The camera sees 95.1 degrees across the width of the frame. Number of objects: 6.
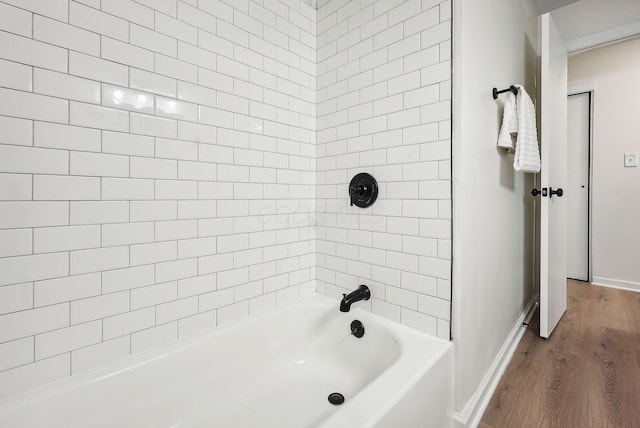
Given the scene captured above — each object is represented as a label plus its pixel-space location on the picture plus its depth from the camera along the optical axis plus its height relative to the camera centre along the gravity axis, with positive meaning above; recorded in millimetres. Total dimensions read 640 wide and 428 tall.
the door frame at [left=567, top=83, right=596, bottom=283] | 3178 +522
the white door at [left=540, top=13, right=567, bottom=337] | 1974 +321
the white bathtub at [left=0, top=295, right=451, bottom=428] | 958 -684
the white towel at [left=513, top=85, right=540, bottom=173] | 1601 +442
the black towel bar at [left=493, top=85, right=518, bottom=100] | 1558 +663
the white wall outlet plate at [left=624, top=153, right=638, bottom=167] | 2939 +568
